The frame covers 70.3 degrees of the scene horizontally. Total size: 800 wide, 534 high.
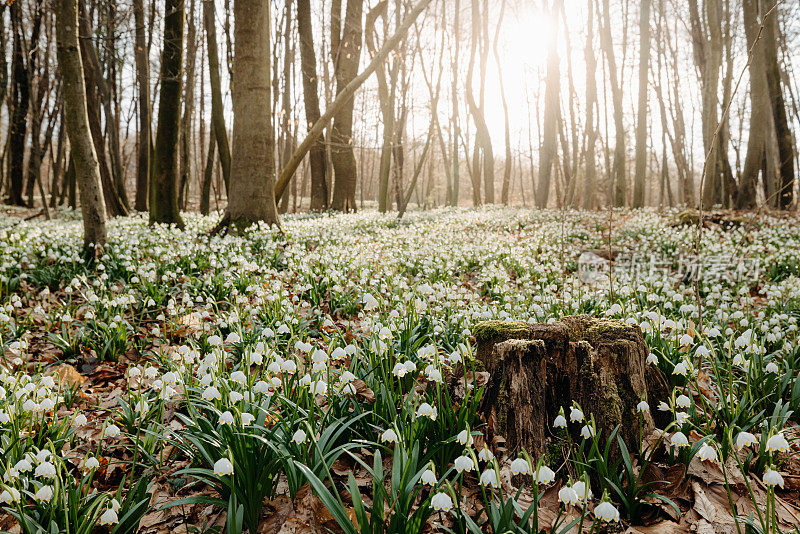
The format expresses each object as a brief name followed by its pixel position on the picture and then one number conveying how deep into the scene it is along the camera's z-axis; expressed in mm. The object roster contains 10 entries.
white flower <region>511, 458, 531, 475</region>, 749
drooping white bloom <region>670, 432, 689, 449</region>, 840
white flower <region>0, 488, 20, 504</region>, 755
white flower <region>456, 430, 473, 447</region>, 763
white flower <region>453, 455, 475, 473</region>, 744
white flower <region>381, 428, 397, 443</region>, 841
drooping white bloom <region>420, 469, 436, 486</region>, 746
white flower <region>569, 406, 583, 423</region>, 851
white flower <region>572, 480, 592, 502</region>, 742
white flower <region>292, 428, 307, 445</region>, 842
